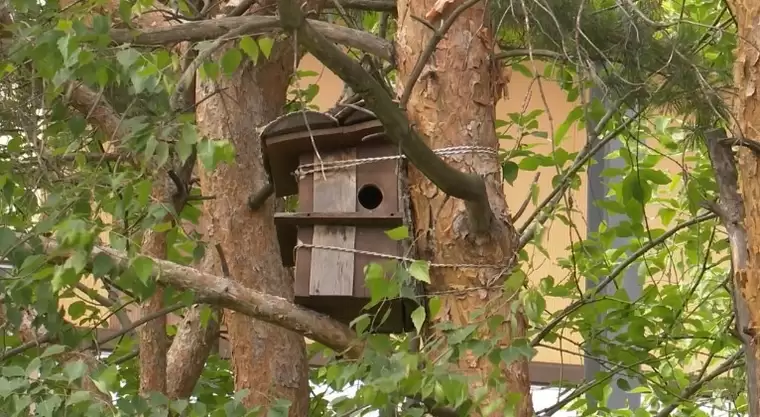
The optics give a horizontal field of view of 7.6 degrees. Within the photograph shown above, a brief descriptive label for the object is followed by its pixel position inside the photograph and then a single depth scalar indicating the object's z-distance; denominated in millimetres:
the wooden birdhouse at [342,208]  11167
